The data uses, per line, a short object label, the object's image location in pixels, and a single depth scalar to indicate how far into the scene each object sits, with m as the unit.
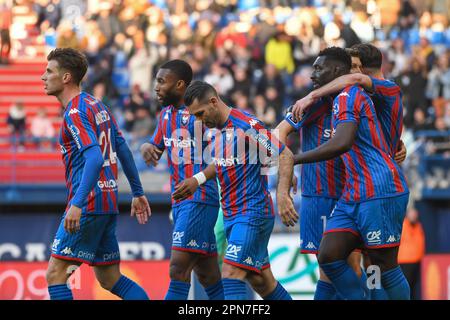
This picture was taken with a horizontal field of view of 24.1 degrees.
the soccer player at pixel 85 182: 8.84
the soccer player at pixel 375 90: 9.19
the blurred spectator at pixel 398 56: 21.03
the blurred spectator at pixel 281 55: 21.69
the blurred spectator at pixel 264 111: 19.16
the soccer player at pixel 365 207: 8.98
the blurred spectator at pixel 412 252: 16.53
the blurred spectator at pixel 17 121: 20.19
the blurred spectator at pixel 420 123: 19.20
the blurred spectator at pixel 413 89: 19.92
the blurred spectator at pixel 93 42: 22.55
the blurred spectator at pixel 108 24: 23.19
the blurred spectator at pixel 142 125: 19.48
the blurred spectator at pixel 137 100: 20.41
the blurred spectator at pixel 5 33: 23.08
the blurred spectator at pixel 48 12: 24.25
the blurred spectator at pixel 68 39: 22.23
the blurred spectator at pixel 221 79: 20.50
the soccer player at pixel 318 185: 9.80
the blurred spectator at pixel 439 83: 20.59
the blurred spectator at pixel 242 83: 20.17
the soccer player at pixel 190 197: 9.95
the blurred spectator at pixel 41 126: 20.03
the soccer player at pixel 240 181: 8.98
